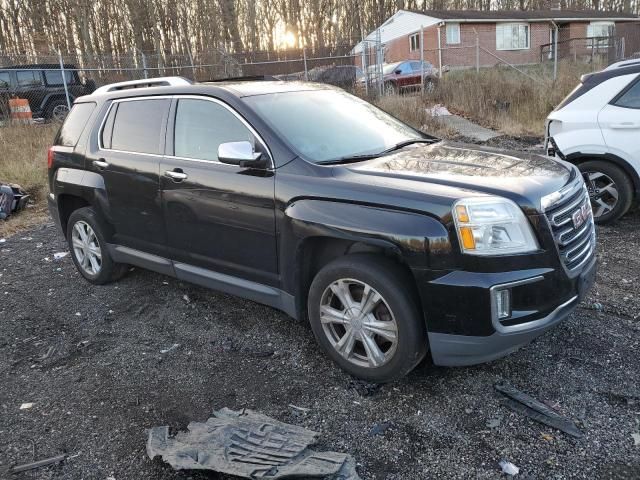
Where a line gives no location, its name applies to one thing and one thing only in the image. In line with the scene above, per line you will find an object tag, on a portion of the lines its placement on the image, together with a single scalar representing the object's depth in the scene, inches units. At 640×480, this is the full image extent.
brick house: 1369.3
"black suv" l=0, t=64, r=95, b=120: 610.5
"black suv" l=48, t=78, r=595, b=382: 111.8
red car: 725.9
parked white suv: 225.9
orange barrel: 500.6
